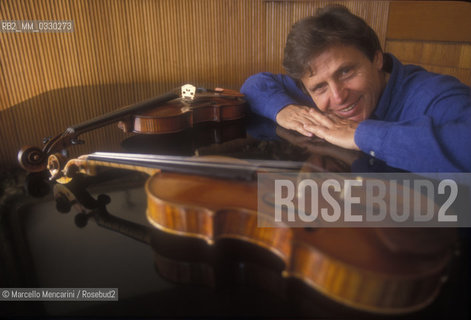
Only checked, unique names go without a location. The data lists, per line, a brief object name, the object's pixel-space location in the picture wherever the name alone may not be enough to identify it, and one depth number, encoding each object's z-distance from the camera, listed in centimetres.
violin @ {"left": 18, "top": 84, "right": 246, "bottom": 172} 63
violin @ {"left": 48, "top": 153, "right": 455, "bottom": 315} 30
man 55
